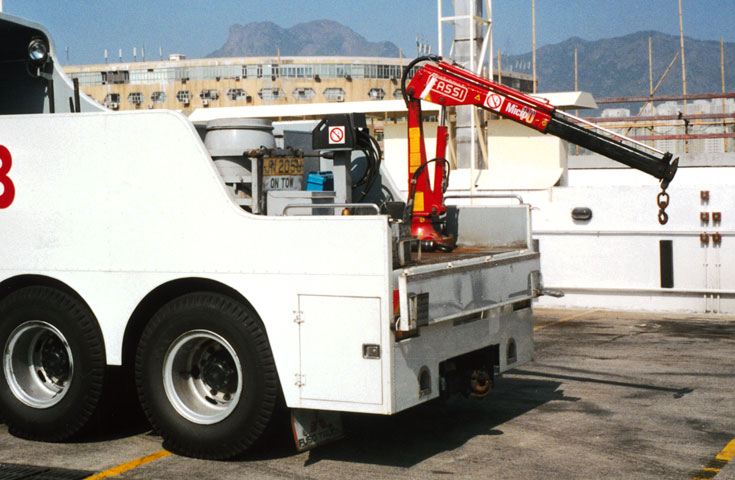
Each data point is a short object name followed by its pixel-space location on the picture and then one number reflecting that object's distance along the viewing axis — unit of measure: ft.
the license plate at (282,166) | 23.81
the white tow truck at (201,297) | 19.83
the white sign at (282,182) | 23.91
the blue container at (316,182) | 26.91
